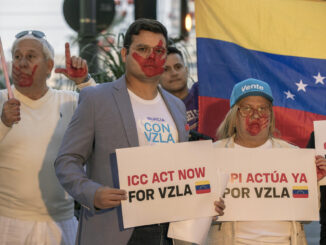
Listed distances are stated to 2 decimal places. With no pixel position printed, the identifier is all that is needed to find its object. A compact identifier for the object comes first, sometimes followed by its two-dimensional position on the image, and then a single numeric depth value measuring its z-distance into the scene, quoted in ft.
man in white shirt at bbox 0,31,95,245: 29.37
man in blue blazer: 24.36
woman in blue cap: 28.02
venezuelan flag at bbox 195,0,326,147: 36.47
